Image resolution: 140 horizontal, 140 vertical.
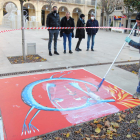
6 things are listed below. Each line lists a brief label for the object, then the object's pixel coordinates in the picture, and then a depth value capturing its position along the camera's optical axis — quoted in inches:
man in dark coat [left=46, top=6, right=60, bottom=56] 301.4
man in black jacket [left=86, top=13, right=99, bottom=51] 351.3
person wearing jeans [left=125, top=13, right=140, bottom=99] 148.6
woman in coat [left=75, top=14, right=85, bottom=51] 346.9
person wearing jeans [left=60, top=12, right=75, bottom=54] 321.3
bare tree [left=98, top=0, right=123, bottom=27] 1106.0
